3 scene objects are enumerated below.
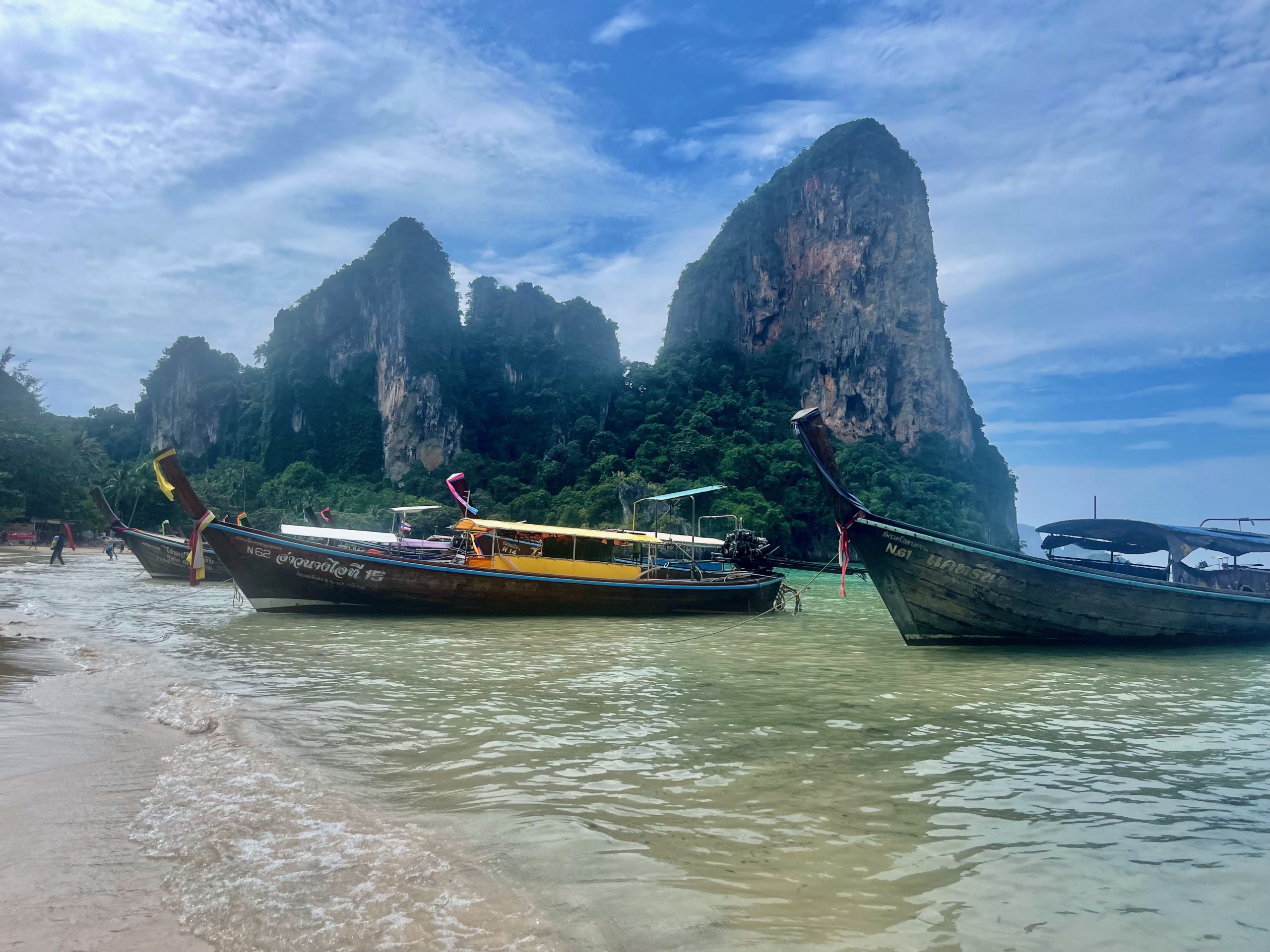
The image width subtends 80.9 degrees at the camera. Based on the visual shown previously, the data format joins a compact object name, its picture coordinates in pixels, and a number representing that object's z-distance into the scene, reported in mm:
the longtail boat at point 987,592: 9711
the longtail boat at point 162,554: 20531
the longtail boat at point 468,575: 12203
